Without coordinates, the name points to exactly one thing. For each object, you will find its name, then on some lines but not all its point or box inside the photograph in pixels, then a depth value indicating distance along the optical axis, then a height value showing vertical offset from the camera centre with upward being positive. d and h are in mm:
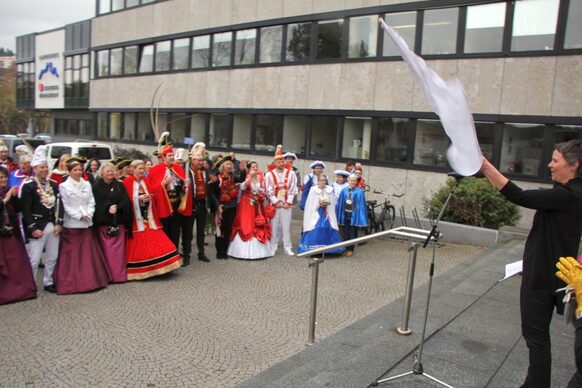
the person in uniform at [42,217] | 6328 -1190
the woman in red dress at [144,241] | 7113 -1595
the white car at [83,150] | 15781 -660
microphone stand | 3723 -1722
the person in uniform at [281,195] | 9352 -1003
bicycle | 11500 -1688
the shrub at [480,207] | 10578 -1110
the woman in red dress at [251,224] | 8922 -1553
